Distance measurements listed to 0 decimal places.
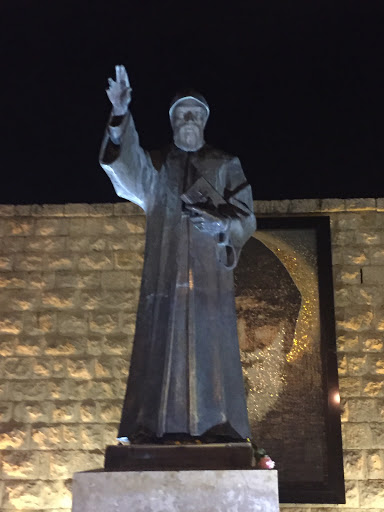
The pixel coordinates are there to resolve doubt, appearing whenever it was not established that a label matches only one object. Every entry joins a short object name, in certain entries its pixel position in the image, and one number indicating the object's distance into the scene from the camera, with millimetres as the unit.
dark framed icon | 4852
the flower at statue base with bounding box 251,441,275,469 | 2143
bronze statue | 2248
